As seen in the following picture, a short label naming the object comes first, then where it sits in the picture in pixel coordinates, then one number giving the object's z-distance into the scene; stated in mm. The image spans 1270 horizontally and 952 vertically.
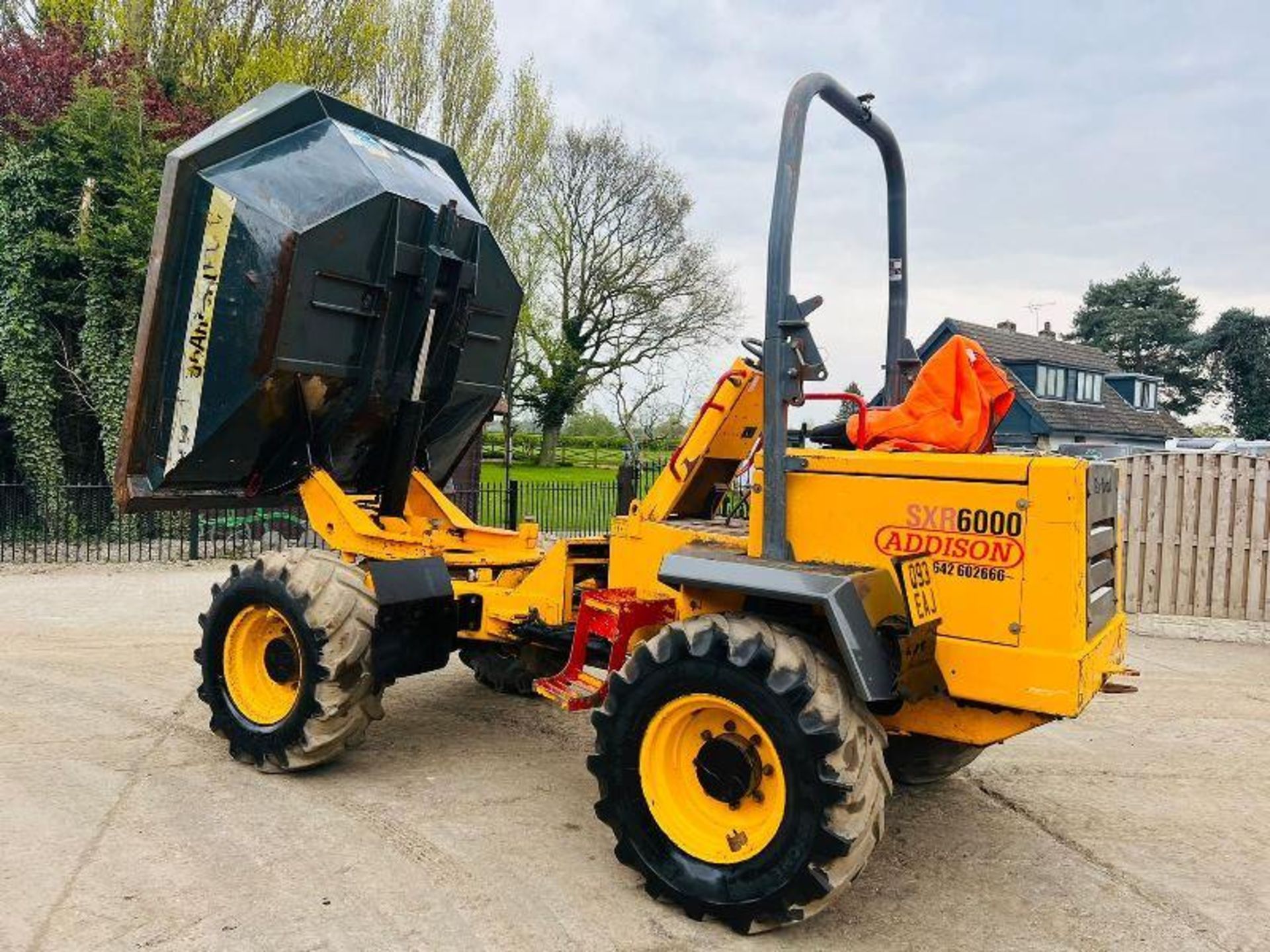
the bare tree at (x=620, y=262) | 32125
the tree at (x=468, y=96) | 22641
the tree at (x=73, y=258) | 13281
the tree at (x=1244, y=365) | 52750
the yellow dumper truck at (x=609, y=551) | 3479
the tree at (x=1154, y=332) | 55562
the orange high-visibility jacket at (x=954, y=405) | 3822
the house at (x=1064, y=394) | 33688
